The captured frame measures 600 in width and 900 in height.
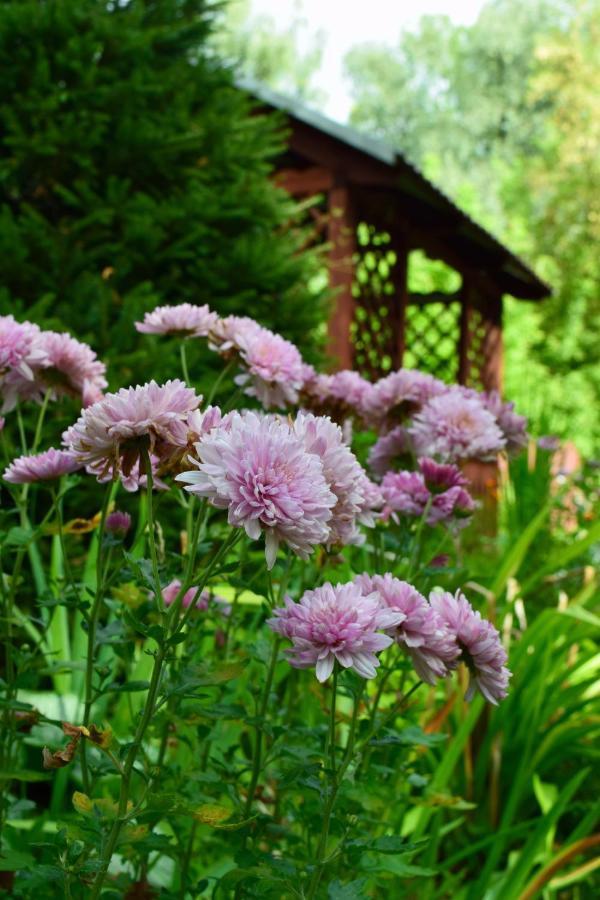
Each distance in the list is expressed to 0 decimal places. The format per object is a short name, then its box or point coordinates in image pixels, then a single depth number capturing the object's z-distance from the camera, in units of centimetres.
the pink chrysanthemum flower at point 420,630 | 105
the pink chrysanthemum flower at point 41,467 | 128
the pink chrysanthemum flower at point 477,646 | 109
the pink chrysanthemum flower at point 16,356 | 129
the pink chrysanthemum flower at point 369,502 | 124
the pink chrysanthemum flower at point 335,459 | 98
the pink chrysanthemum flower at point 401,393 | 171
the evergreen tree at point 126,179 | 334
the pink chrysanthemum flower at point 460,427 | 153
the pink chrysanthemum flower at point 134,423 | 97
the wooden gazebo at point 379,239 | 653
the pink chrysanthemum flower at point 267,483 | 88
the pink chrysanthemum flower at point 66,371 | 139
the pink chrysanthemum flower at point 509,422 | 175
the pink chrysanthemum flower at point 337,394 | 176
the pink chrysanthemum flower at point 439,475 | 146
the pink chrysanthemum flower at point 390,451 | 172
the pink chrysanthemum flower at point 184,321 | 149
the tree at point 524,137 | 1770
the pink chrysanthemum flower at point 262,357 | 142
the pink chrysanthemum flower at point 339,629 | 97
